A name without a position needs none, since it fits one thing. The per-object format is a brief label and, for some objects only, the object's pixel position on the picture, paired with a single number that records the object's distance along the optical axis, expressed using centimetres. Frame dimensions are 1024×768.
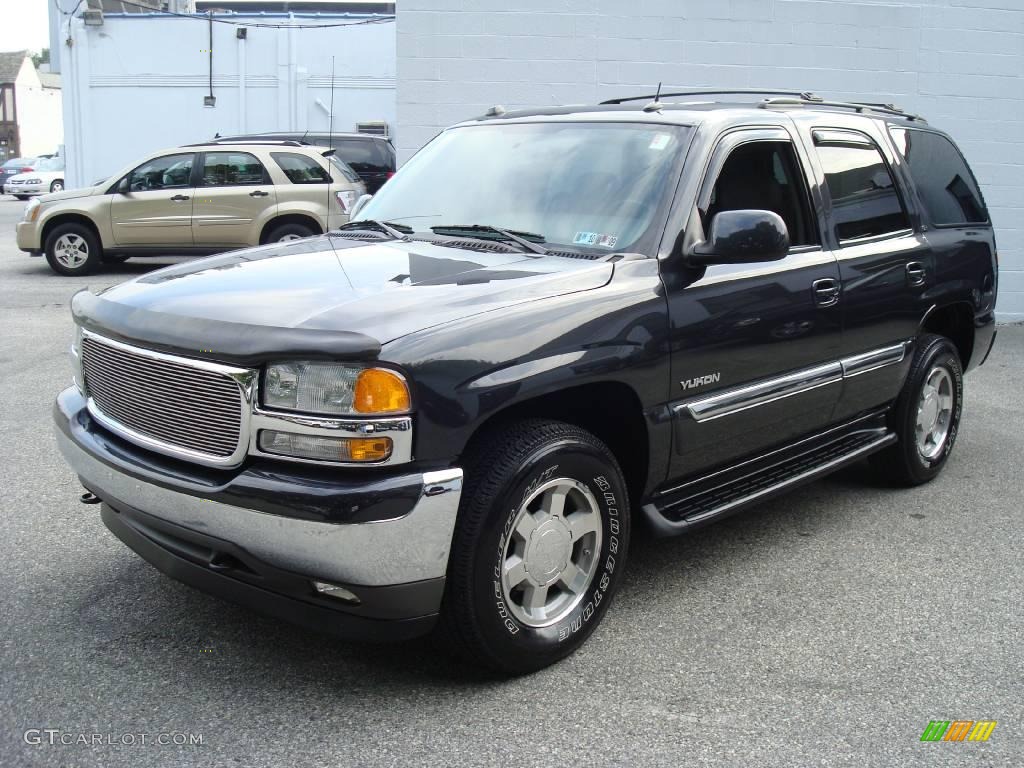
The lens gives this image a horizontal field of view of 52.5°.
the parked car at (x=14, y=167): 4025
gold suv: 1373
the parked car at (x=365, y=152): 1705
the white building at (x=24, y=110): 6384
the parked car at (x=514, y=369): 290
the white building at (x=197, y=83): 2381
